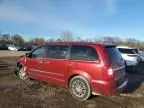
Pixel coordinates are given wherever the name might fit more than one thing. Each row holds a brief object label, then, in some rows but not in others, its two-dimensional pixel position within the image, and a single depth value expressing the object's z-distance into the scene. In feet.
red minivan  10.84
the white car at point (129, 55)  25.43
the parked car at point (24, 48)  98.14
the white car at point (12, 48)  95.92
